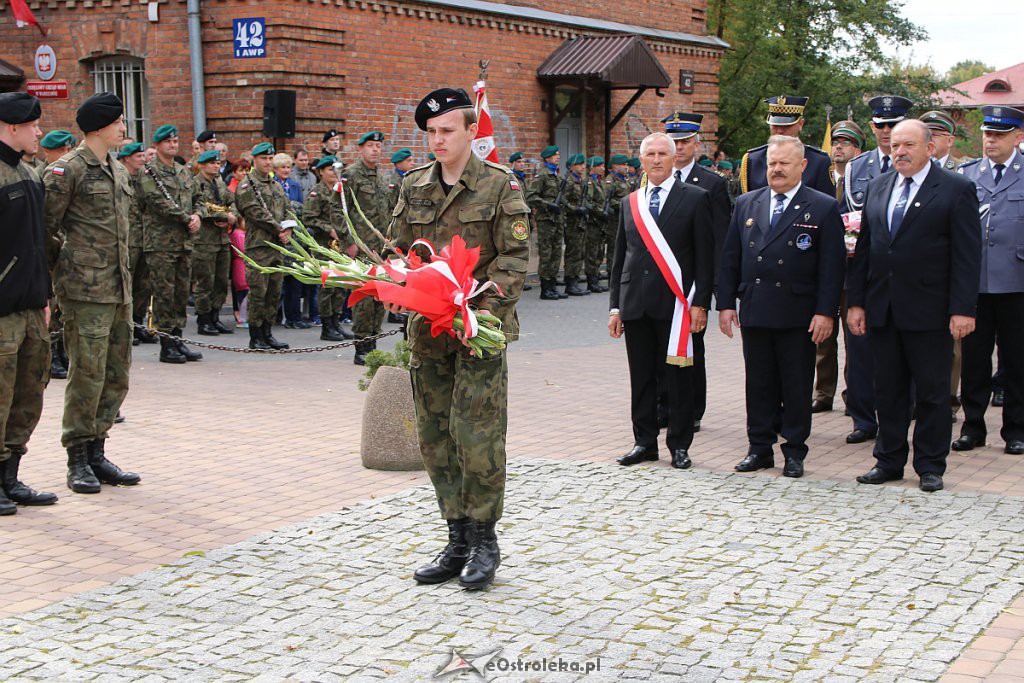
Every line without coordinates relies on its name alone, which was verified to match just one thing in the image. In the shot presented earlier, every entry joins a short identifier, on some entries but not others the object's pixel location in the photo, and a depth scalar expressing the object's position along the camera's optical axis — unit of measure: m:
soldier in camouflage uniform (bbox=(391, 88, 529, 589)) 5.40
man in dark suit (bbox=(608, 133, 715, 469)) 7.88
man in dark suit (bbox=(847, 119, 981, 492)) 7.30
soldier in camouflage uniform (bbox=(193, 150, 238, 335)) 14.03
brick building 17.42
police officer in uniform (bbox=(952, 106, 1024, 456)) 8.54
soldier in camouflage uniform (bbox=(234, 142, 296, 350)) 13.17
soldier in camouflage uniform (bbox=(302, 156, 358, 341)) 13.87
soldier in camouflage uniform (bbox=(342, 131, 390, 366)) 12.70
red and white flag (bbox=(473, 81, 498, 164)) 8.93
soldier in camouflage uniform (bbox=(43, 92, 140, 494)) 7.26
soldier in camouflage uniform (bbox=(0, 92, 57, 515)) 6.65
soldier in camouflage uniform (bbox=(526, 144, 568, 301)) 19.36
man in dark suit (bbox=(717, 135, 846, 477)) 7.64
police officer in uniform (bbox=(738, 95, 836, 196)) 9.20
